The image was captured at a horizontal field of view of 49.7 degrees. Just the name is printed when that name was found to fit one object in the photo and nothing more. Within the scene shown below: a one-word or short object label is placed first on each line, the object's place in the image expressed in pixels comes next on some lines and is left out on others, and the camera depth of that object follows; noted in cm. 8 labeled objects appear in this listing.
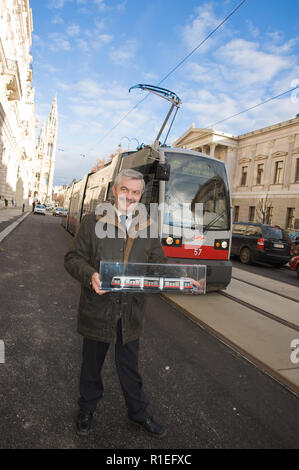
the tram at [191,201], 617
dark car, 1320
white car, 4200
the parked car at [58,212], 4866
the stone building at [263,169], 3166
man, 222
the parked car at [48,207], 7374
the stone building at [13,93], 2436
